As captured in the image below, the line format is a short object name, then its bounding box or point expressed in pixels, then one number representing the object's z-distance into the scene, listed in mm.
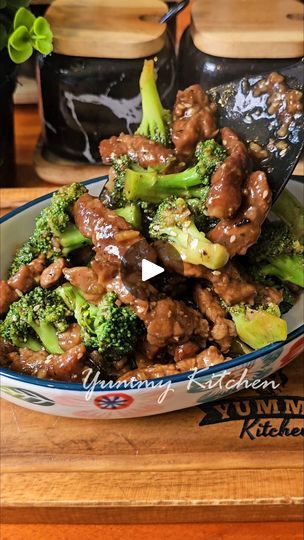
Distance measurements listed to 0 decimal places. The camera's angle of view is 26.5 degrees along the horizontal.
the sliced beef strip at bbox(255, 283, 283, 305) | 339
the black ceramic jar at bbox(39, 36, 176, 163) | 498
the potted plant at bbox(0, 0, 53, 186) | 455
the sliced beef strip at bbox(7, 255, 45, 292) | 353
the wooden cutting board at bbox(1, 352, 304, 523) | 304
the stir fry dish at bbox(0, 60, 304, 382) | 315
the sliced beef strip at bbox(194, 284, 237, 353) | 327
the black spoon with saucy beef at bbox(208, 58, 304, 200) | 332
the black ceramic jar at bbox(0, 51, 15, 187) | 498
